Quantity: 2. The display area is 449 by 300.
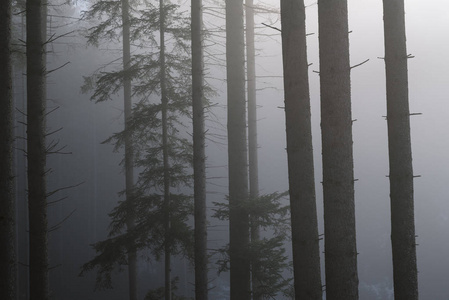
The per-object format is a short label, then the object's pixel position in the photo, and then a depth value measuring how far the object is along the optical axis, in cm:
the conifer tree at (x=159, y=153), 2494
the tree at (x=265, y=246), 1987
